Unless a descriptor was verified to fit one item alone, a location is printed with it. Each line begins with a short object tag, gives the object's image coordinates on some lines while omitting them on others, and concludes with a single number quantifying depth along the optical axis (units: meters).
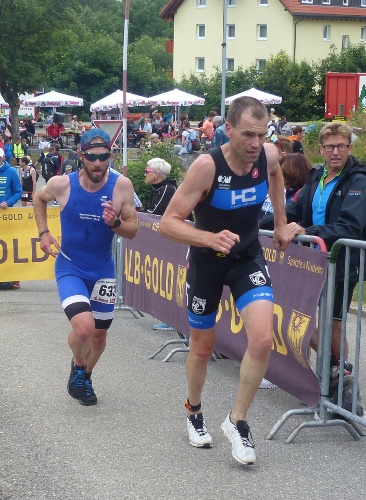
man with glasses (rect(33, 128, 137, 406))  6.68
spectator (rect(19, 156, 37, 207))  24.33
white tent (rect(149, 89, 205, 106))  46.12
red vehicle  38.34
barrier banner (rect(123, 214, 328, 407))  6.25
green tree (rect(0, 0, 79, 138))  50.00
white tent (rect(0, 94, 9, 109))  44.91
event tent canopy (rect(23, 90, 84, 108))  51.42
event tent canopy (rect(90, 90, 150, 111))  43.16
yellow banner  12.98
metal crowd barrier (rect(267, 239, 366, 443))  5.88
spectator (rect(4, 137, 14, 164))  35.54
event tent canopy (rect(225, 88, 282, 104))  44.08
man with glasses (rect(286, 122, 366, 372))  6.30
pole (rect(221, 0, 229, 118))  25.17
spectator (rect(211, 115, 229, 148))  22.47
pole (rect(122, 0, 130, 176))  14.41
